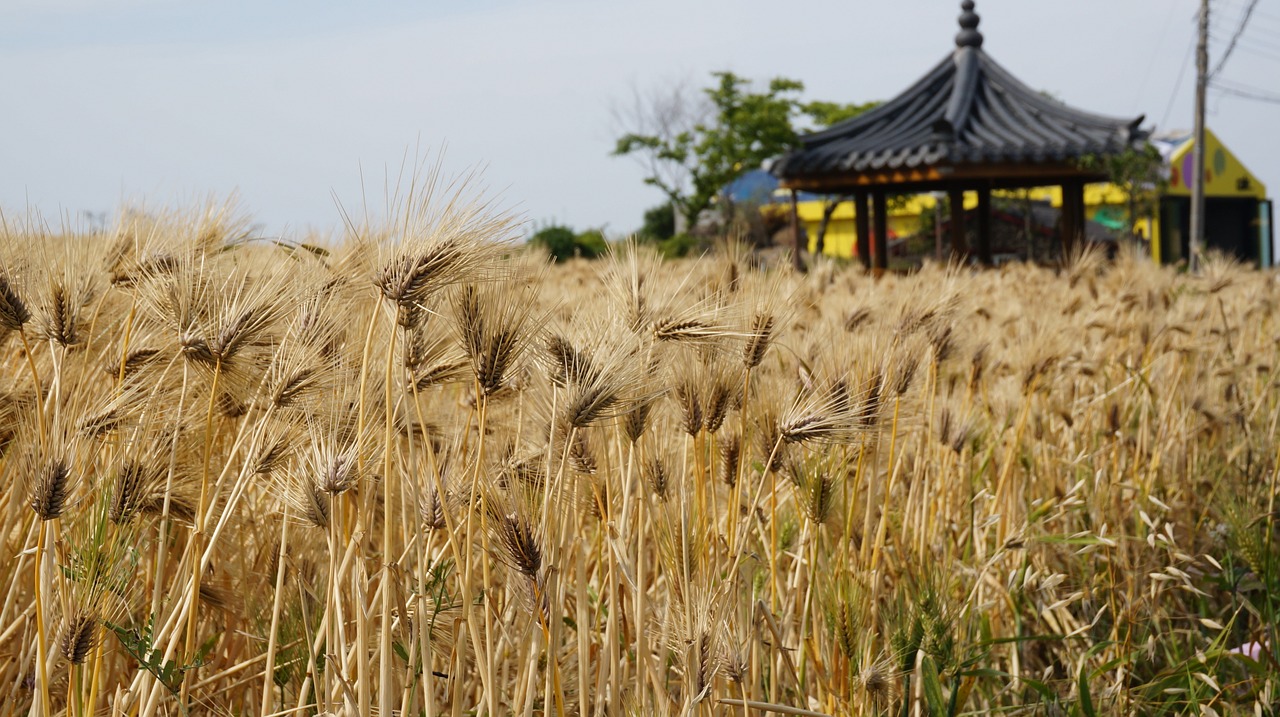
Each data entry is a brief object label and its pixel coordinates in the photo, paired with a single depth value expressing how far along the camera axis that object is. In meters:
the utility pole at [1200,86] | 17.77
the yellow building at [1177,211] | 28.05
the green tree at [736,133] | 26.97
